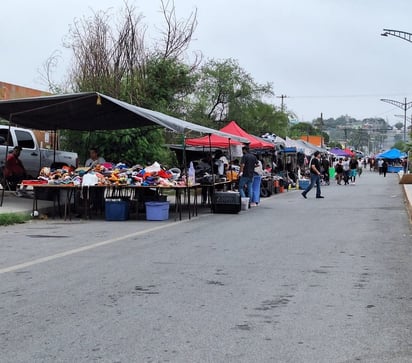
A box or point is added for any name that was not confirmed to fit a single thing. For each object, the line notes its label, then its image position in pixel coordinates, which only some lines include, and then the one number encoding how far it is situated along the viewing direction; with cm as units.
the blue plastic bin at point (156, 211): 1477
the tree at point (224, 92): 4350
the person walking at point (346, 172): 3590
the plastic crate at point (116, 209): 1473
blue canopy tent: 6968
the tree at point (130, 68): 2617
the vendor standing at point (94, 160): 1732
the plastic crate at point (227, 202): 1672
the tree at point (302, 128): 9105
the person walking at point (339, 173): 3688
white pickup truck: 2002
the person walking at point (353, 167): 3619
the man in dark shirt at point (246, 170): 1853
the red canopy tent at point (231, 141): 2299
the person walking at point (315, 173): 2279
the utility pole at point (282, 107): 5483
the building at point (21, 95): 2627
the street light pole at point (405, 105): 5459
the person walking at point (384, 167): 5456
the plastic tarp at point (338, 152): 6394
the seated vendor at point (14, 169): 1841
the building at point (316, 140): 7448
